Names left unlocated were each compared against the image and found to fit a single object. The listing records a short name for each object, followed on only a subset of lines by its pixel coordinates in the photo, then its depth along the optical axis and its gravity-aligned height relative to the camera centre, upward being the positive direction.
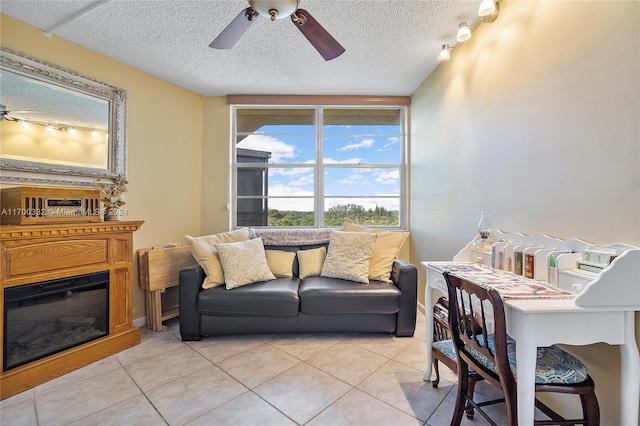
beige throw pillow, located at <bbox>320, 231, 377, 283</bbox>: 2.77 -0.45
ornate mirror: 2.09 +0.72
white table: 1.08 -0.48
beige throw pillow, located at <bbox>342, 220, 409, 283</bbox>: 2.82 -0.42
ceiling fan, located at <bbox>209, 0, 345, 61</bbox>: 1.52 +1.13
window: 3.80 +0.64
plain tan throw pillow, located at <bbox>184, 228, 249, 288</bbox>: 2.60 -0.45
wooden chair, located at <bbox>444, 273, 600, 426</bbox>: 1.14 -0.68
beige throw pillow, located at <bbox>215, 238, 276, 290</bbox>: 2.60 -0.51
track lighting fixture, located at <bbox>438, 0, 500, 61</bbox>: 1.81 +1.38
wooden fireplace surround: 1.82 -0.42
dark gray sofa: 2.48 -0.86
